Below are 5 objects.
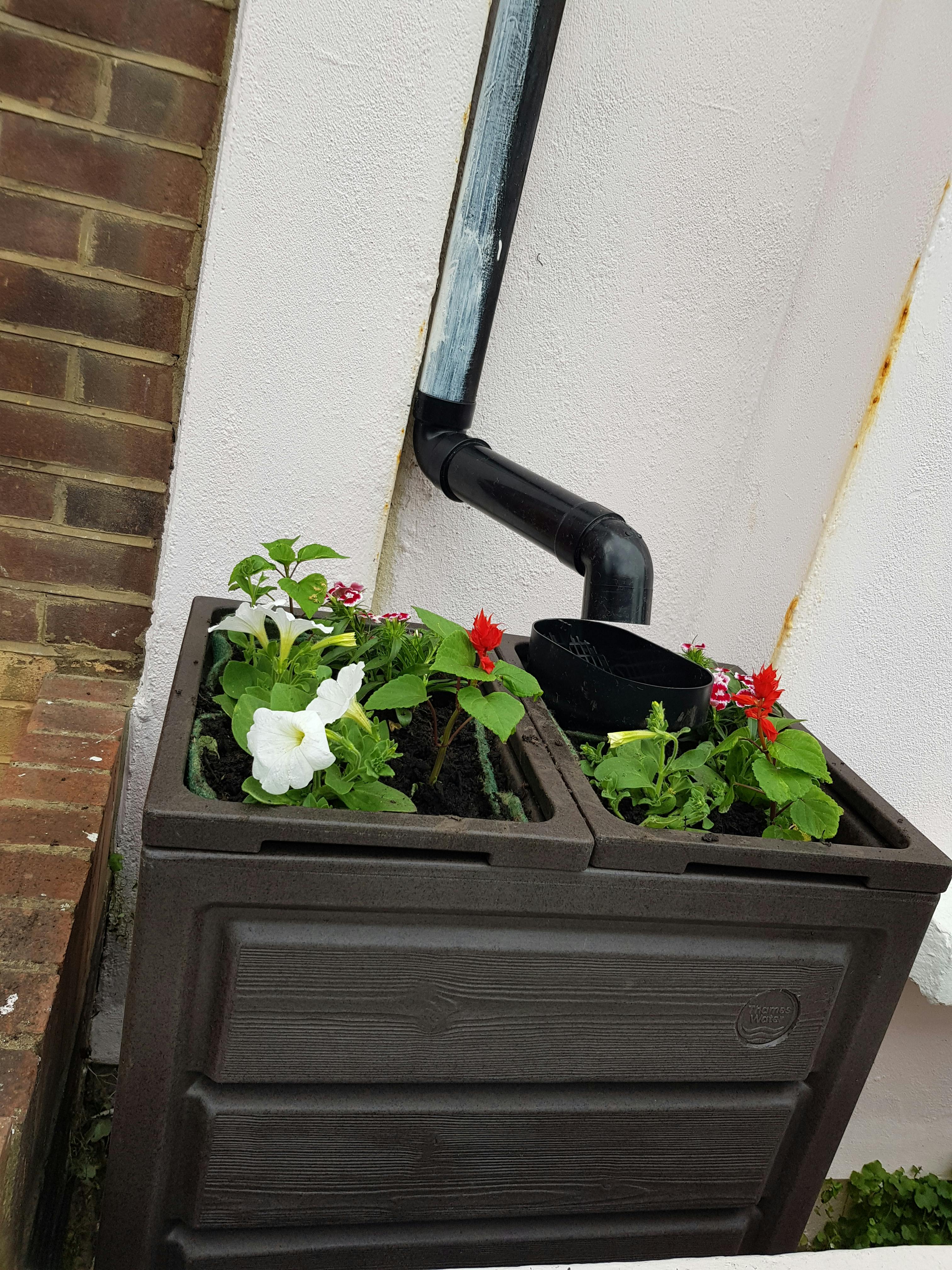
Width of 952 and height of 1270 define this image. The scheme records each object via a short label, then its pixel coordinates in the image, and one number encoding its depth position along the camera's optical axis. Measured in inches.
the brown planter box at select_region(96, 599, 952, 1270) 36.5
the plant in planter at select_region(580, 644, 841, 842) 43.3
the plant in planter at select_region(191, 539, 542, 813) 36.1
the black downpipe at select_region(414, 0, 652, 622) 50.8
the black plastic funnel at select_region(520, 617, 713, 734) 47.6
